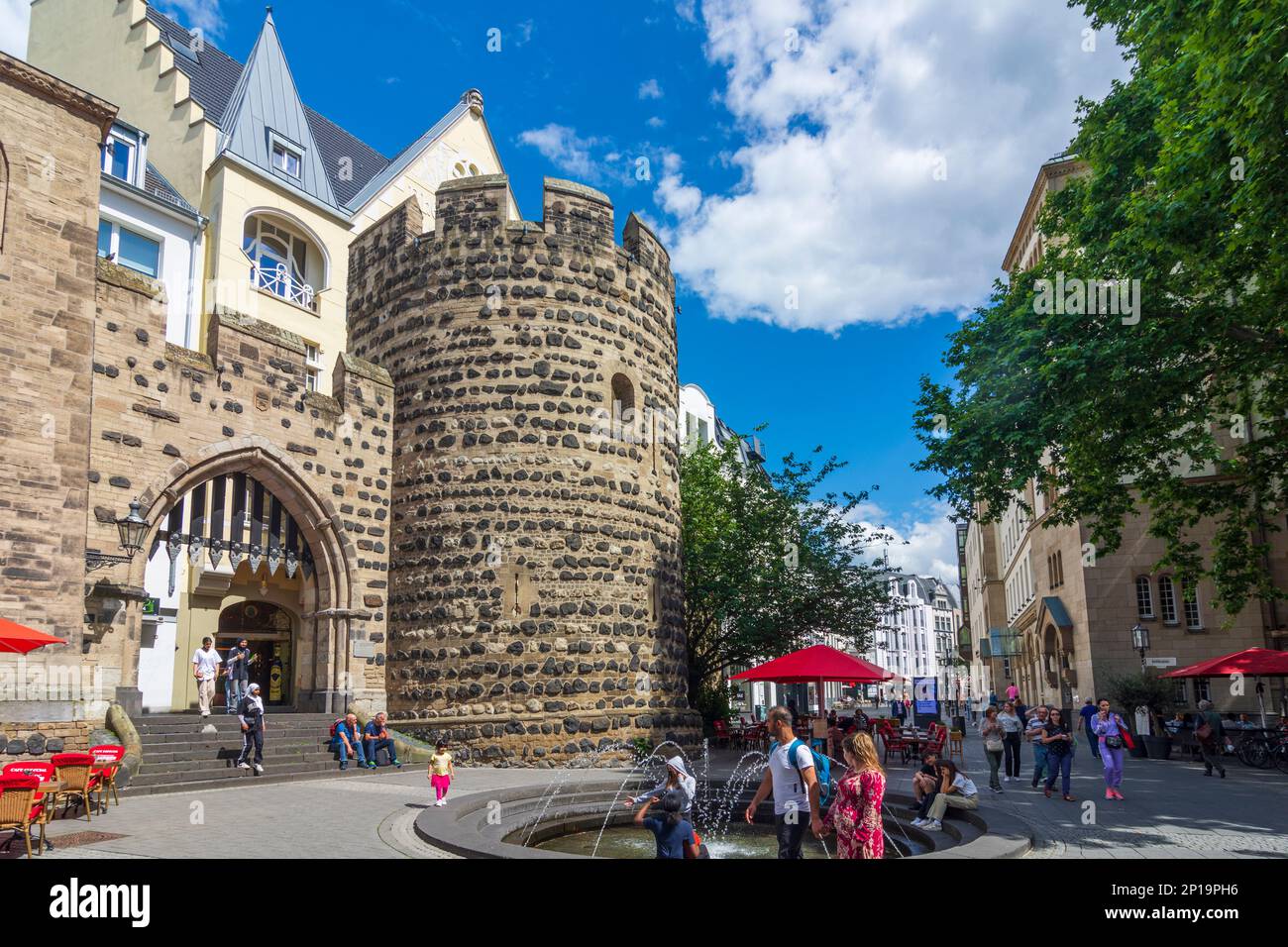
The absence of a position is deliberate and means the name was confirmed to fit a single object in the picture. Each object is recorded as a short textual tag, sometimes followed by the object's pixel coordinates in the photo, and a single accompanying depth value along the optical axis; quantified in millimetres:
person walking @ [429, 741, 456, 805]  11141
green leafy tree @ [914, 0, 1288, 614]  12125
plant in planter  25328
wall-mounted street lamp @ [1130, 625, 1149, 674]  25953
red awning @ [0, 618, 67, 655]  10125
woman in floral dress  6137
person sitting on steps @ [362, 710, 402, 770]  15875
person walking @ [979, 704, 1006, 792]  14641
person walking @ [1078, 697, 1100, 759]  20453
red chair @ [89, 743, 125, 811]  11055
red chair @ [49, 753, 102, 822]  9938
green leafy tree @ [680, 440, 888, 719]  25188
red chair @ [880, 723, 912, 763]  20408
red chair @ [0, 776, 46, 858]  8000
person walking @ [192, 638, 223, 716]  15758
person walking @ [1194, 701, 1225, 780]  18141
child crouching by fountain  7102
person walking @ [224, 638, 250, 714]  17625
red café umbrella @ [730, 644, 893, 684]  16828
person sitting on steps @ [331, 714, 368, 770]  15570
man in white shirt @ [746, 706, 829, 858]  7145
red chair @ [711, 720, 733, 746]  23844
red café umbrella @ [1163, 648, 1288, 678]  19531
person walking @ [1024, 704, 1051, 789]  13945
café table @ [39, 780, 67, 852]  8859
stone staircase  13164
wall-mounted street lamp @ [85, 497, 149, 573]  13750
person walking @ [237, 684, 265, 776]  13828
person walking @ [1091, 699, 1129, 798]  13180
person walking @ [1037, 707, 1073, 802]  13336
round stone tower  17453
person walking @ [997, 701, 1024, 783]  15664
